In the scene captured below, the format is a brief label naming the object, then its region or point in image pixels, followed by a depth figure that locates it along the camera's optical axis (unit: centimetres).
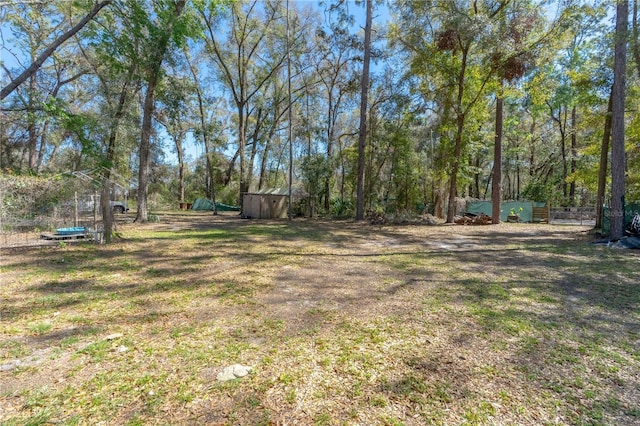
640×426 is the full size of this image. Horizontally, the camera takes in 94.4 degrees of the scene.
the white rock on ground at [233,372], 221
